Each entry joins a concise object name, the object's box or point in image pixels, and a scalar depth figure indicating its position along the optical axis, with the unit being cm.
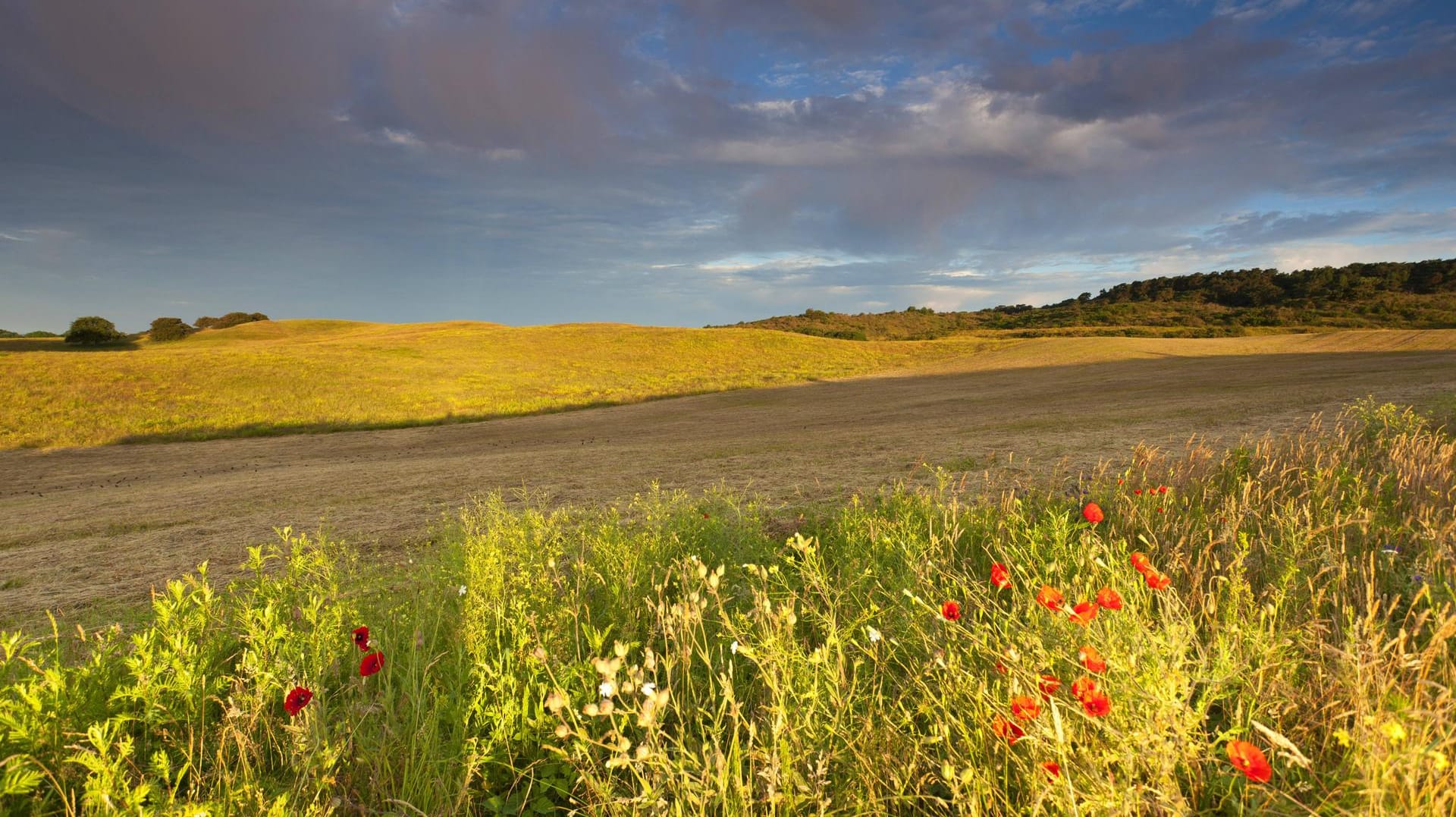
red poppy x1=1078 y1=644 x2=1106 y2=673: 196
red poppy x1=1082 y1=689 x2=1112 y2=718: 181
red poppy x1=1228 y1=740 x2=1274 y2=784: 143
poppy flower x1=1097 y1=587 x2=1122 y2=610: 228
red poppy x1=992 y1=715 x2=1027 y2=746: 201
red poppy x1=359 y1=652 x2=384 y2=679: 247
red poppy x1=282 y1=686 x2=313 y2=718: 225
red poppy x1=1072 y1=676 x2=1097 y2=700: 198
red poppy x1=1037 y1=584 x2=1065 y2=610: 223
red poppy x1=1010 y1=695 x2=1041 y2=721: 185
